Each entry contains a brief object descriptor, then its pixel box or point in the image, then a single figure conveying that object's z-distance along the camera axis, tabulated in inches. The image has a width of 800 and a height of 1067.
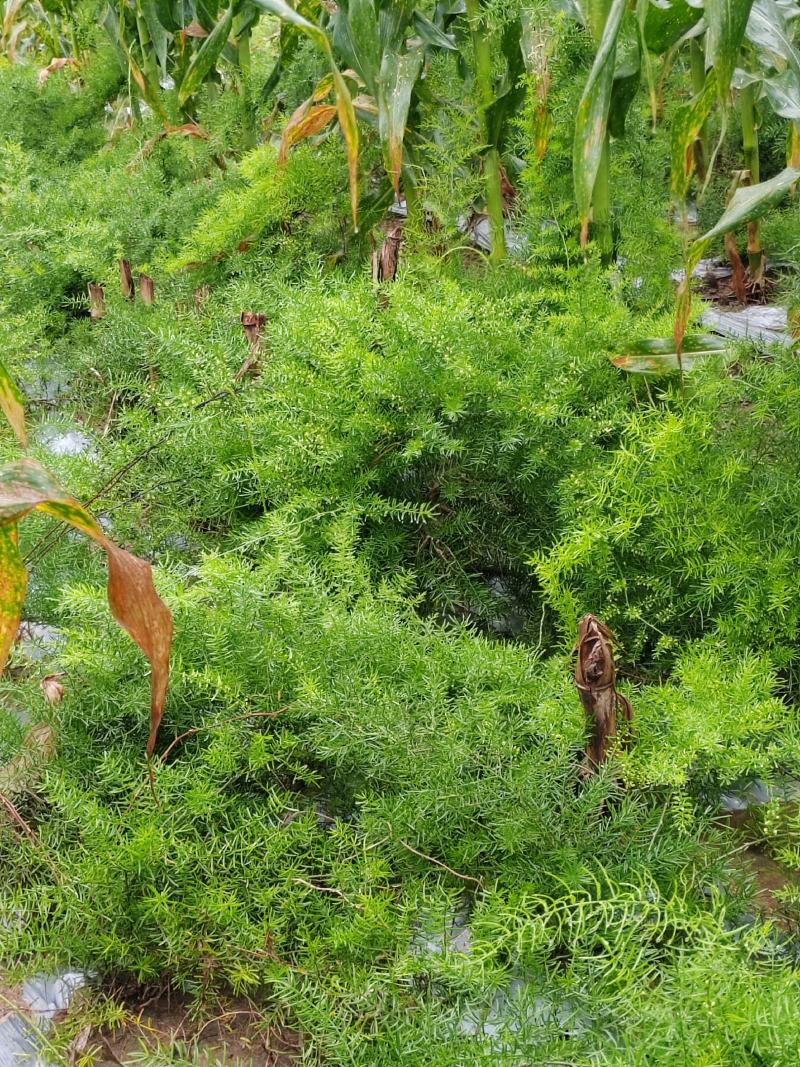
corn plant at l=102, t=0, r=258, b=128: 133.8
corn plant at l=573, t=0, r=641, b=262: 64.0
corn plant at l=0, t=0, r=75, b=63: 179.6
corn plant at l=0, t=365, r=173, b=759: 32.9
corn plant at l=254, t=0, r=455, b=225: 89.3
